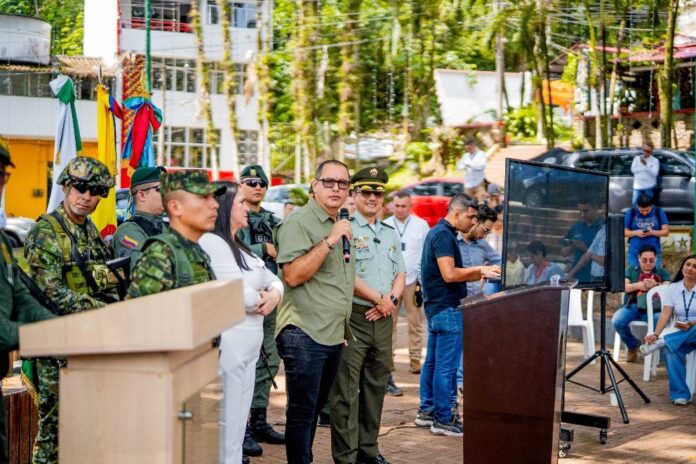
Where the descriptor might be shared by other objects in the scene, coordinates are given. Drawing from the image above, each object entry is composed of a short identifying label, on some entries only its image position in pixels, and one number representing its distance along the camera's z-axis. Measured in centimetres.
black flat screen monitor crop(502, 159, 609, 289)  810
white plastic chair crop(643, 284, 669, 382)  1158
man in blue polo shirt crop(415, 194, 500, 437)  870
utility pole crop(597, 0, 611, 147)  2864
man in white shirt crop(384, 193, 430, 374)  1180
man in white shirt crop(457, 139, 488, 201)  2200
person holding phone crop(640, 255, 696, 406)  1039
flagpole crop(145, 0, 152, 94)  3011
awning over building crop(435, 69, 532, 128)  4138
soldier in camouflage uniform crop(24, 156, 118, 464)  541
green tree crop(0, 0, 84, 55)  3667
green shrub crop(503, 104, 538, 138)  3969
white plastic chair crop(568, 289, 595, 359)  1265
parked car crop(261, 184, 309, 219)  2454
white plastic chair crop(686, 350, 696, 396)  1059
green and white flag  982
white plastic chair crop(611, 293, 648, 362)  1264
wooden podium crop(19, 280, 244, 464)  370
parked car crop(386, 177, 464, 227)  2528
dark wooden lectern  677
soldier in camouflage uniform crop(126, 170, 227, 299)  464
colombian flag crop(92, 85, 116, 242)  1099
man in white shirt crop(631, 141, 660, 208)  1898
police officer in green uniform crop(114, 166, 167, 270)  664
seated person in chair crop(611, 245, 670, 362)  1238
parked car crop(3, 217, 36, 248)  2669
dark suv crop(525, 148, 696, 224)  1945
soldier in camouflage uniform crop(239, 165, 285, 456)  834
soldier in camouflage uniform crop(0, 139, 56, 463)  418
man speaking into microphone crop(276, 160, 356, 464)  655
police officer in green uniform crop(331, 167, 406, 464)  719
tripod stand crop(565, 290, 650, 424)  933
